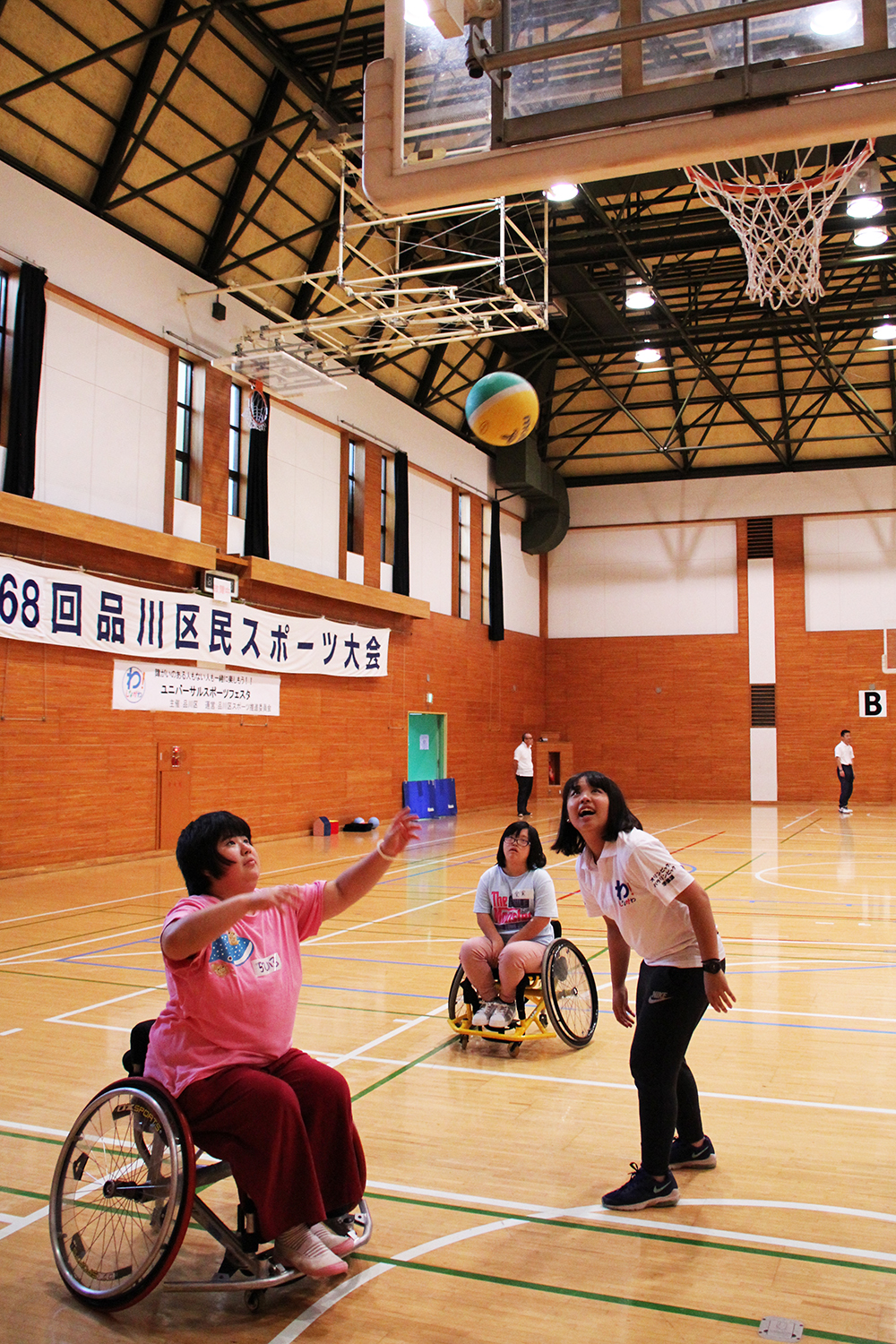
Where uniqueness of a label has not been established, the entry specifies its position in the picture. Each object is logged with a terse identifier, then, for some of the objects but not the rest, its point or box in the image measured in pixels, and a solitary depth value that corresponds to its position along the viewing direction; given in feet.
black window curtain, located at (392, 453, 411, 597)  68.49
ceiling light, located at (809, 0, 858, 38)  11.33
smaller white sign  45.73
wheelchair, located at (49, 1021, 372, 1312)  9.56
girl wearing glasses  18.85
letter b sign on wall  85.05
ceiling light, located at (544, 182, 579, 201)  45.91
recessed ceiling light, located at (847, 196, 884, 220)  46.96
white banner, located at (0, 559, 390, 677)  39.96
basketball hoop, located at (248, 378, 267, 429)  52.49
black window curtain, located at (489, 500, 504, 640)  83.71
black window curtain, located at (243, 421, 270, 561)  53.52
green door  73.61
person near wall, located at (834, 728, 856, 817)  74.54
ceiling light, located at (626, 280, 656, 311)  61.77
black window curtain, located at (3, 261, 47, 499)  39.68
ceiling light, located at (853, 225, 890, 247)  51.88
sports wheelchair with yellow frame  18.42
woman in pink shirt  9.87
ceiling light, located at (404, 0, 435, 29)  12.92
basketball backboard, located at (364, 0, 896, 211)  11.25
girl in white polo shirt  12.13
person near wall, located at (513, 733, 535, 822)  65.85
